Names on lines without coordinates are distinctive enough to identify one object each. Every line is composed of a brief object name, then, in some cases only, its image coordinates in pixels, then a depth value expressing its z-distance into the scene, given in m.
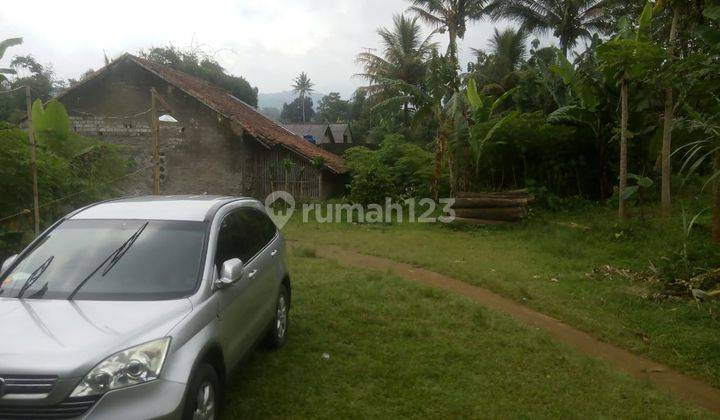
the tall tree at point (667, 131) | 10.57
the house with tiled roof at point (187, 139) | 18.73
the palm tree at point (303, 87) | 78.51
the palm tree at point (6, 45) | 7.34
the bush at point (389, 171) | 17.42
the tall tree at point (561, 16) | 27.91
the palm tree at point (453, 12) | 23.84
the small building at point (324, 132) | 43.03
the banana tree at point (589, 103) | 13.45
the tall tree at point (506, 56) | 30.17
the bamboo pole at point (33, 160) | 6.47
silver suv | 2.96
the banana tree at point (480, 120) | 15.23
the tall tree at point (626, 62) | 8.52
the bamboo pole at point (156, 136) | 8.45
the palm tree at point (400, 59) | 30.23
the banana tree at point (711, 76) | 6.46
